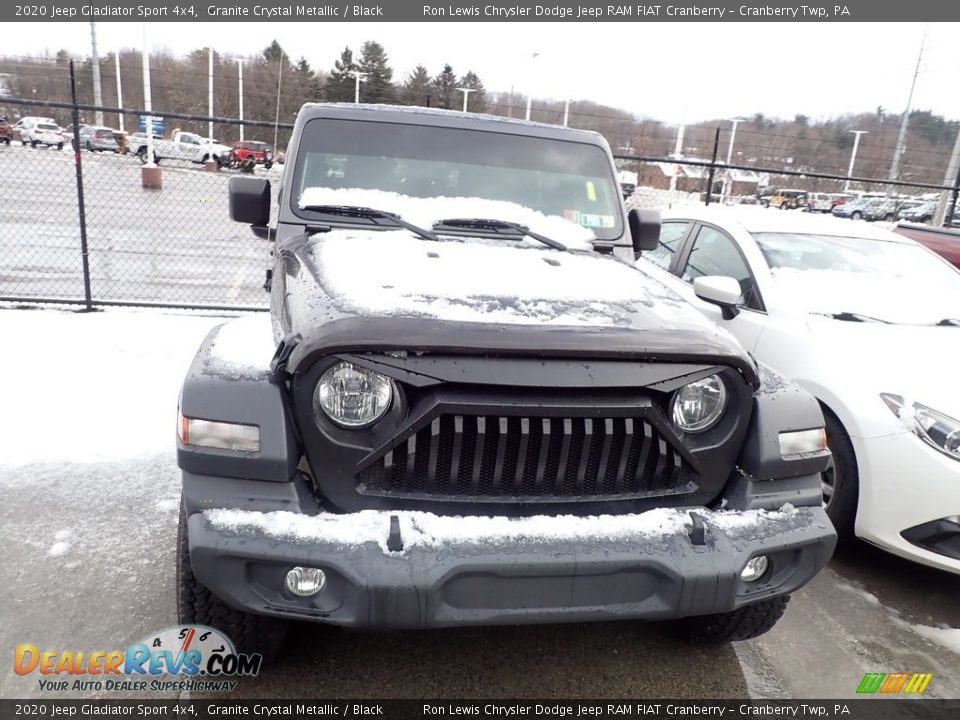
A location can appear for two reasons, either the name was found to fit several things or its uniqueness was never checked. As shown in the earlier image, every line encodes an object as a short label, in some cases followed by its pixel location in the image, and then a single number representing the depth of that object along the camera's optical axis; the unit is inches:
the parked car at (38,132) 991.0
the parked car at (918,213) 1068.6
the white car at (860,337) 118.1
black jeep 73.0
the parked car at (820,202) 819.6
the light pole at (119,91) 1007.3
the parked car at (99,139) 940.6
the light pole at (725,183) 542.9
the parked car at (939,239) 296.5
